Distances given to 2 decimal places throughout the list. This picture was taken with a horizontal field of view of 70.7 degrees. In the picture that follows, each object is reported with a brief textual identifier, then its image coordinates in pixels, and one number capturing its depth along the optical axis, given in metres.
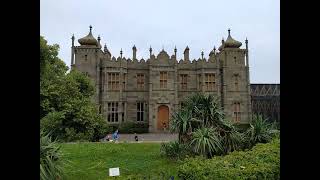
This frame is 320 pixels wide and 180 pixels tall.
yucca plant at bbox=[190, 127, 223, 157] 9.70
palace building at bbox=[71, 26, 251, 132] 24.36
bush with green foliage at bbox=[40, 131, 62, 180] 5.79
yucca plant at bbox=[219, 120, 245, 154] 10.56
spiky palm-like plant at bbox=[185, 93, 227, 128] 10.90
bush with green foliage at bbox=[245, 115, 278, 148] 11.06
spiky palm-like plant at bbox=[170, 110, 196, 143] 10.65
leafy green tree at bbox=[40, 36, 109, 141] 16.19
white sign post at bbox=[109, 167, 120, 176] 7.08
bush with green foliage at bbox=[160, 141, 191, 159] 10.46
